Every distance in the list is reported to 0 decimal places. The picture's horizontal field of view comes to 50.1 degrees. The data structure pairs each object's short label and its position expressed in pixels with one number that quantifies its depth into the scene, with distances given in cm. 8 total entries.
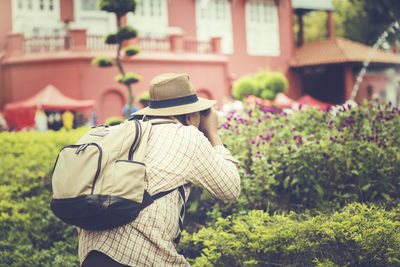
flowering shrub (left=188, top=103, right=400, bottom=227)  357
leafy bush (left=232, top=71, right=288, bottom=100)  1485
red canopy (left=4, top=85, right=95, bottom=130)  1386
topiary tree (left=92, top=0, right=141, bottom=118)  979
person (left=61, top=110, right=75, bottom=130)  1416
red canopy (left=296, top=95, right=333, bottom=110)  1730
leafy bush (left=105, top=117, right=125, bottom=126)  884
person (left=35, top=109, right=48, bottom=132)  1353
